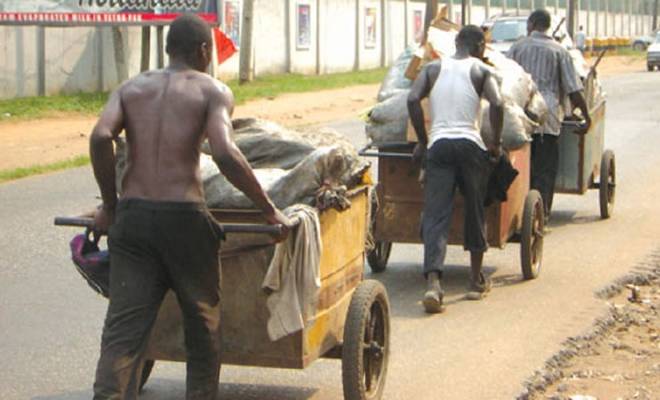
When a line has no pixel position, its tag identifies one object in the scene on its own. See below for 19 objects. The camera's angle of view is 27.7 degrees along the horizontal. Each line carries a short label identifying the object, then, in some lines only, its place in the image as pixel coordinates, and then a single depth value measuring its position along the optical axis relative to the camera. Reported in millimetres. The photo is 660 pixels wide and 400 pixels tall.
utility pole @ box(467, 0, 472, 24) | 55016
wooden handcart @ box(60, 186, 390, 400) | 5762
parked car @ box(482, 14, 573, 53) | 38222
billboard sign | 24031
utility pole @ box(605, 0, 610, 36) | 82500
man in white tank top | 8555
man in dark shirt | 11180
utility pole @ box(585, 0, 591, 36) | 76912
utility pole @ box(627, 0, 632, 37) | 90306
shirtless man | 5164
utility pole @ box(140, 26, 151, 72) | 27438
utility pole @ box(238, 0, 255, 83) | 34469
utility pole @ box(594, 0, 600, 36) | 79750
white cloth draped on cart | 5652
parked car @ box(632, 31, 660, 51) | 75812
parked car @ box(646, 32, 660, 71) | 52250
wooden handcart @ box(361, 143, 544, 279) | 9375
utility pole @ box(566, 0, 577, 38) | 55844
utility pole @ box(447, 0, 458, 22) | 55750
